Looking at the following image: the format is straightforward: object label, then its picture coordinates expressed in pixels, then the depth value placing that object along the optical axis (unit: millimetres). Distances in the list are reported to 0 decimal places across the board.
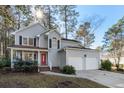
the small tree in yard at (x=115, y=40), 10578
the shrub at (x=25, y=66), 6512
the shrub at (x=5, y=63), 7255
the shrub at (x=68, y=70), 7073
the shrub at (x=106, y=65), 9179
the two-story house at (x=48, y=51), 7982
